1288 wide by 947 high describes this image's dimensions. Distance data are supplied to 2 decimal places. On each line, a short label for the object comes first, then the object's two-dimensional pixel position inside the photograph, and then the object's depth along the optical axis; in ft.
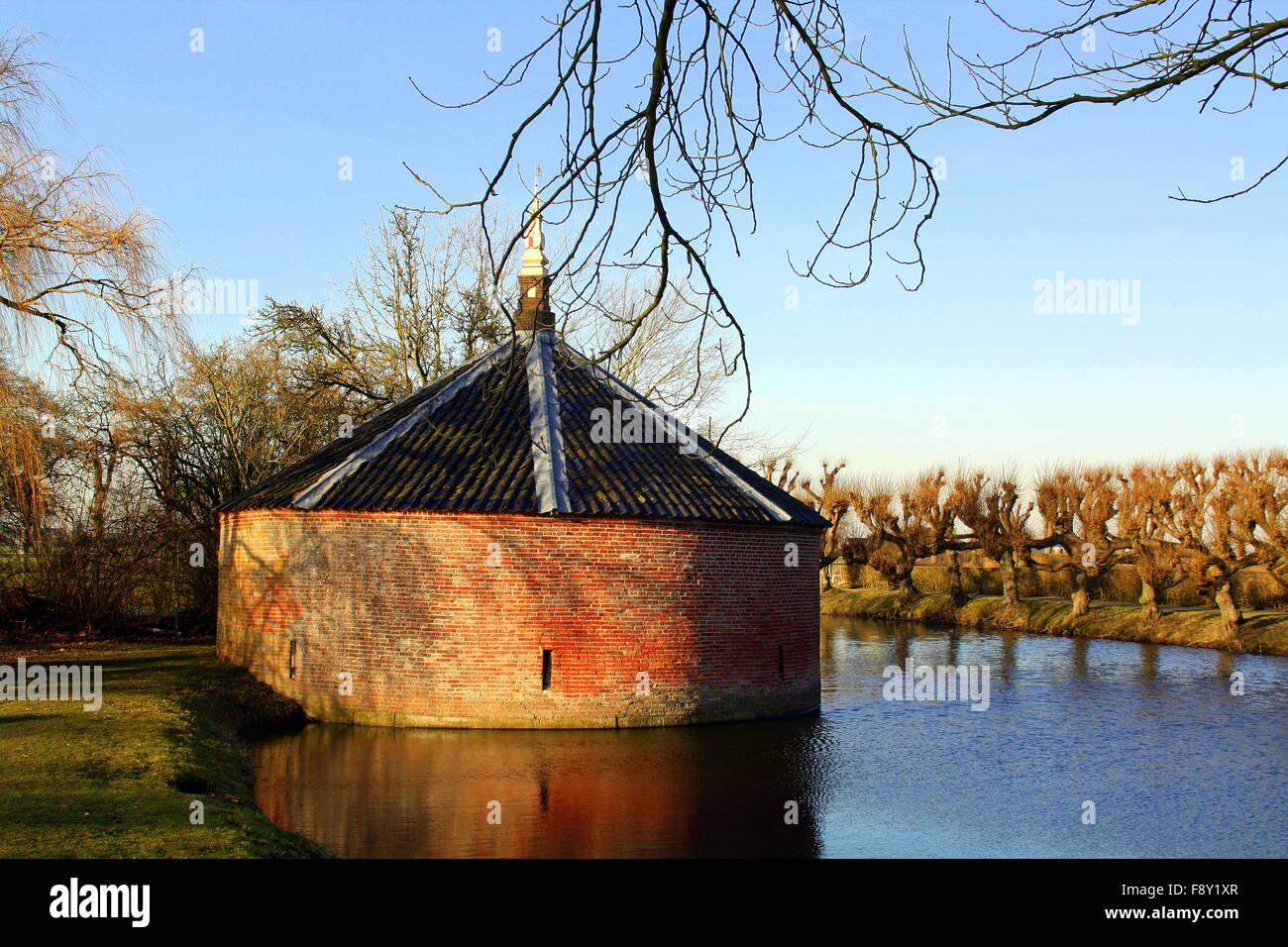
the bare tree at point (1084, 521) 112.47
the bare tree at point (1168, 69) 18.15
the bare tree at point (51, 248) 42.96
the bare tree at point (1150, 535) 103.19
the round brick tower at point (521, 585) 49.03
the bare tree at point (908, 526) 129.49
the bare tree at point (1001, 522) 121.70
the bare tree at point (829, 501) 118.83
